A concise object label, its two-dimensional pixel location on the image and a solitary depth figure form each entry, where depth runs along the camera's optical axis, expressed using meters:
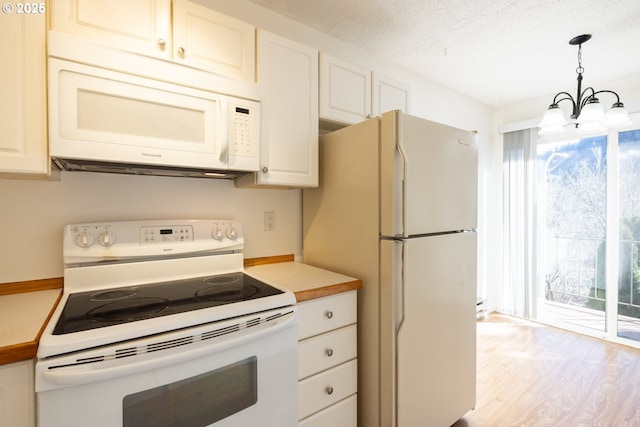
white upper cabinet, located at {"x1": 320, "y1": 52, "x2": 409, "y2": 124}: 1.83
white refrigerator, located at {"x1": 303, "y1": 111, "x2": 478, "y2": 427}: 1.47
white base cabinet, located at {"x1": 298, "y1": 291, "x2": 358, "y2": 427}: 1.40
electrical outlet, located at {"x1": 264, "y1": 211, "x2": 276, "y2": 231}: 1.98
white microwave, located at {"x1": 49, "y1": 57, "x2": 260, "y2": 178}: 1.10
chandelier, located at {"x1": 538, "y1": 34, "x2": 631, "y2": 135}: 1.88
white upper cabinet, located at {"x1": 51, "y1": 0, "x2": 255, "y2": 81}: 1.16
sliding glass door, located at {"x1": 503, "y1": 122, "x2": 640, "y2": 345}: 2.90
